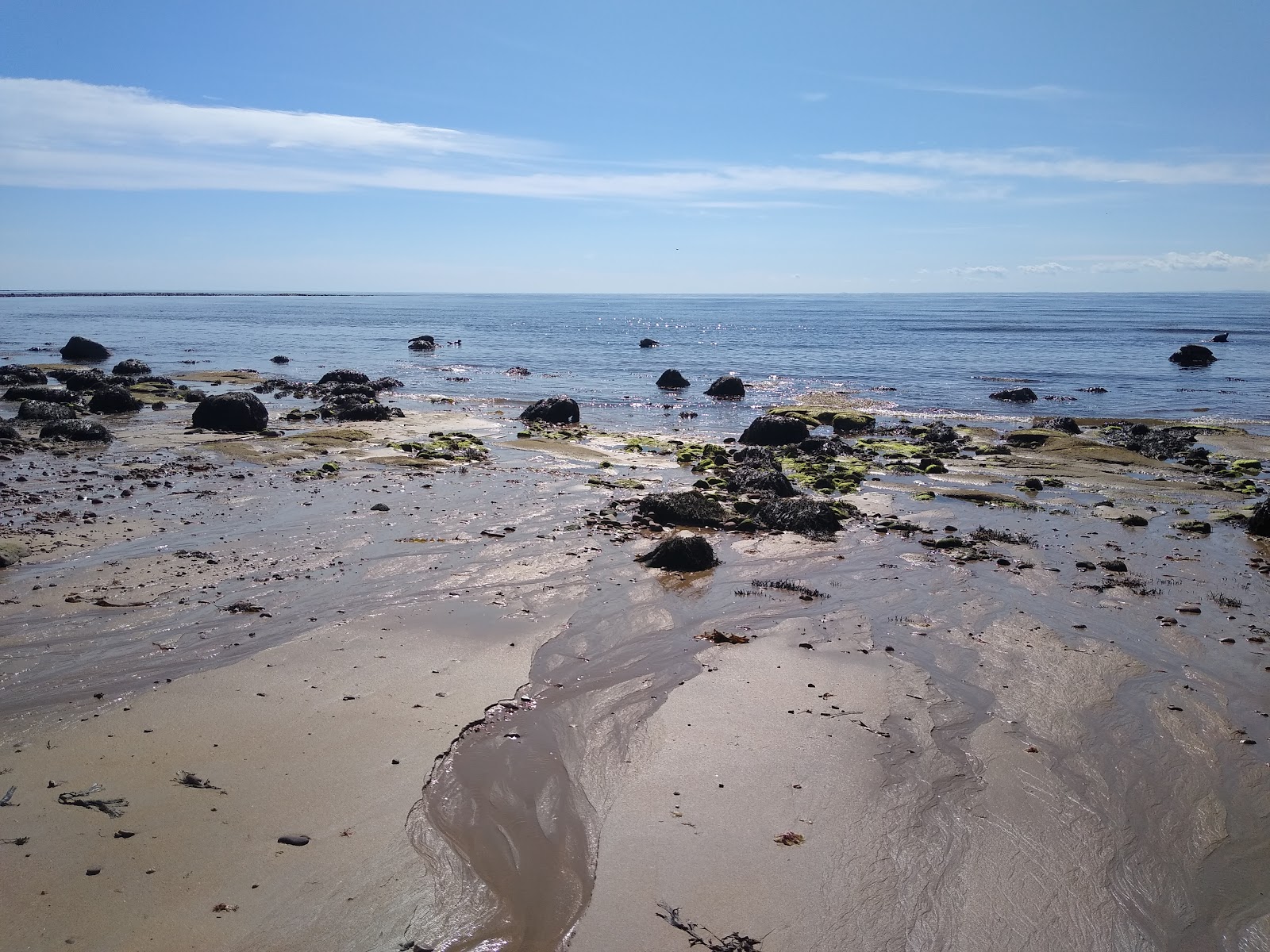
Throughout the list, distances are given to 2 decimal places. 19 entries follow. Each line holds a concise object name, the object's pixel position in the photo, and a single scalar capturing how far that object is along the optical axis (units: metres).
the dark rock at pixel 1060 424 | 29.45
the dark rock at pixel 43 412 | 25.00
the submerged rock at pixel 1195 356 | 53.44
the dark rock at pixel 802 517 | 15.58
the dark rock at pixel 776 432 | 26.27
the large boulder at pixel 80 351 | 49.75
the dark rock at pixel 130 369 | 42.56
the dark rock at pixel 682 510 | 16.00
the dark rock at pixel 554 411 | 30.30
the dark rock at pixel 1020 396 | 38.22
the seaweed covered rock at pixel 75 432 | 22.23
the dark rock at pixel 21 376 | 34.81
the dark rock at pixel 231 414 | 25.11
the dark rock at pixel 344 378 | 41.19
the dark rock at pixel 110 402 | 28.52
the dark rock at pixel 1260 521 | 15.81
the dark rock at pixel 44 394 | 29.20
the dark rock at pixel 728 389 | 40.97
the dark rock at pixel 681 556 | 13.09
